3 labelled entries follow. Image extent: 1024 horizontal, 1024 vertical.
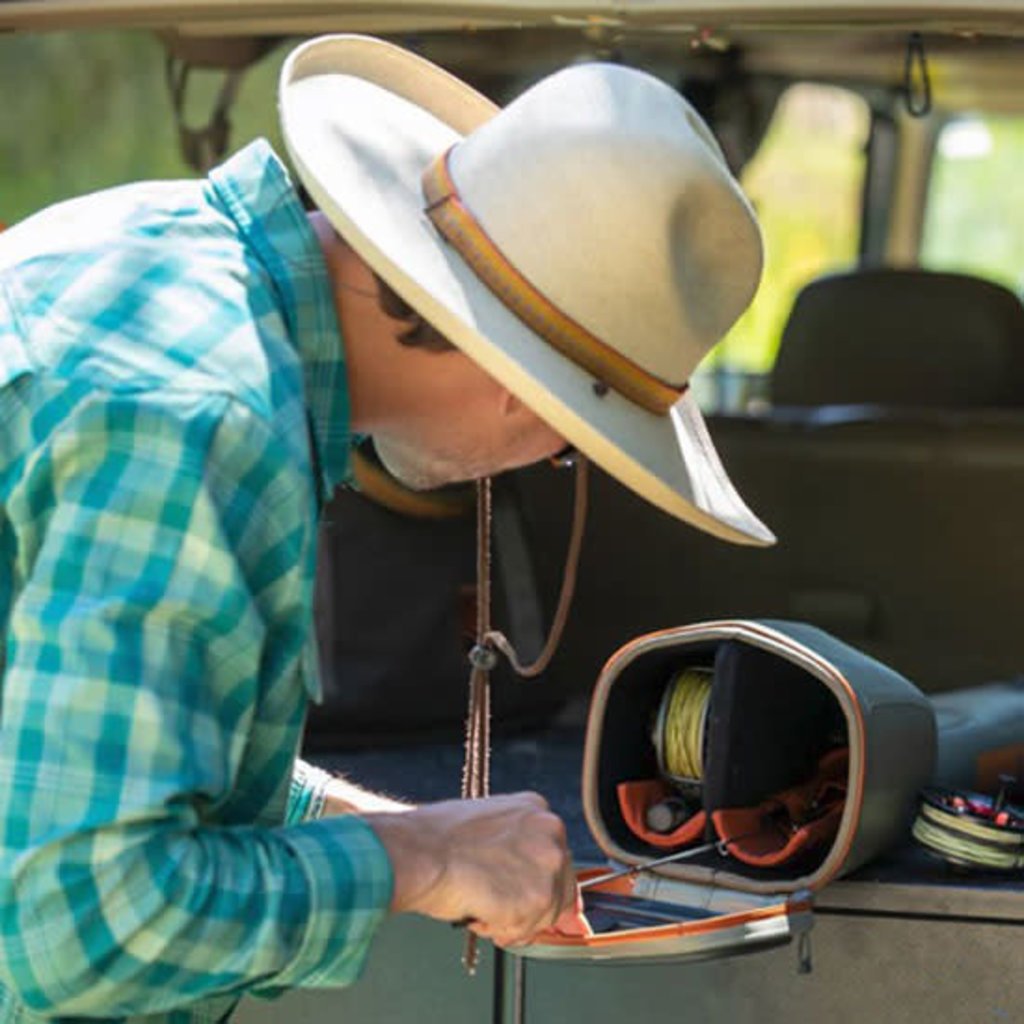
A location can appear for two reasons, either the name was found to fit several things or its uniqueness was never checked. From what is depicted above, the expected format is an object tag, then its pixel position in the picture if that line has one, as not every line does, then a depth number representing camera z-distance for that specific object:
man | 1.33
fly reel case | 2.21
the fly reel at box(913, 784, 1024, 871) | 2.23
